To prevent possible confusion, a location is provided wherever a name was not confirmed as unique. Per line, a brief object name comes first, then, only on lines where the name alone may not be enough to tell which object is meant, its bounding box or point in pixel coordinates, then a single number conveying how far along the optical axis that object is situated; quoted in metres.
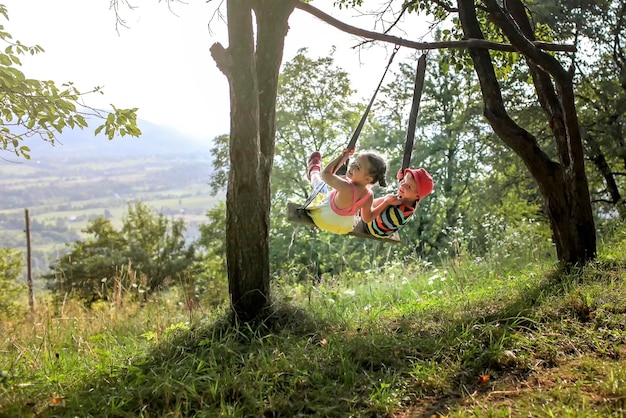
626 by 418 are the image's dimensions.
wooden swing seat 3.98
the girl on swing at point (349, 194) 3.89
